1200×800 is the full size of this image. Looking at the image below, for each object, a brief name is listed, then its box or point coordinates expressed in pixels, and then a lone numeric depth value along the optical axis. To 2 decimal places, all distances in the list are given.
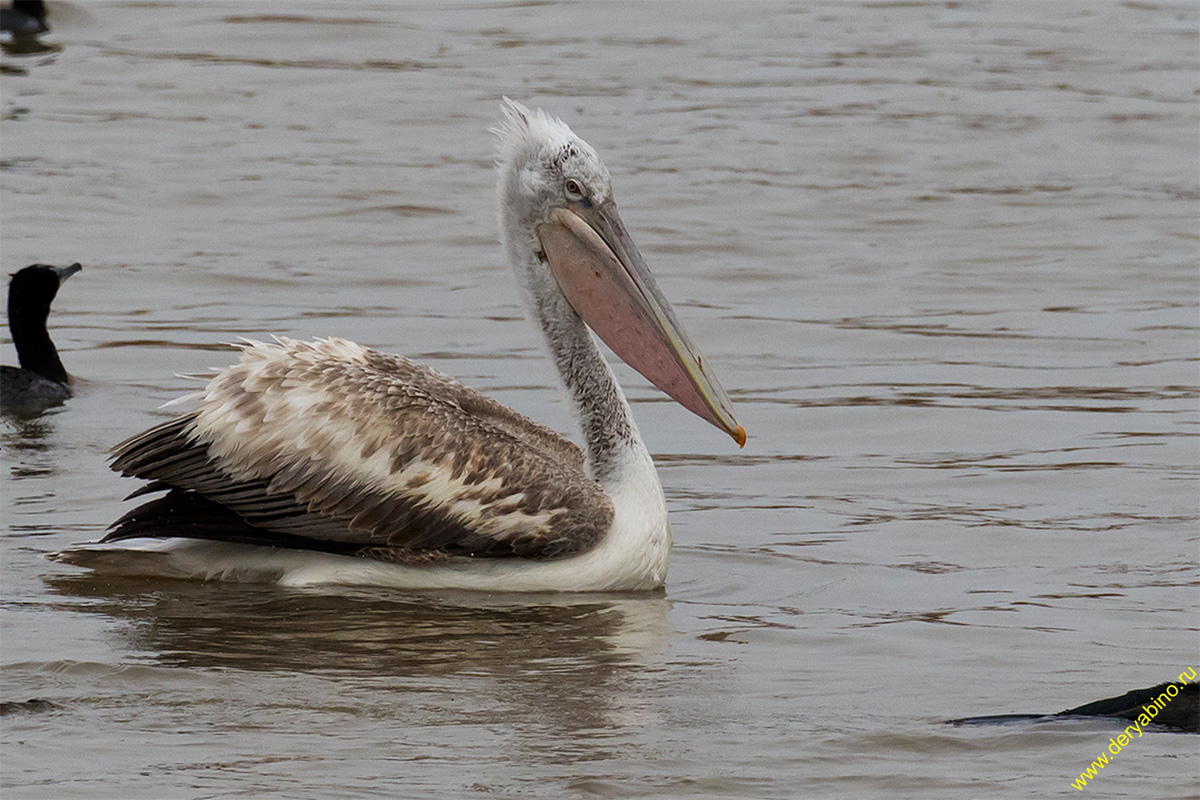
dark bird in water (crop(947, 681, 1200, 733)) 9.05
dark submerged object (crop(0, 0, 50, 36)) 37.12
